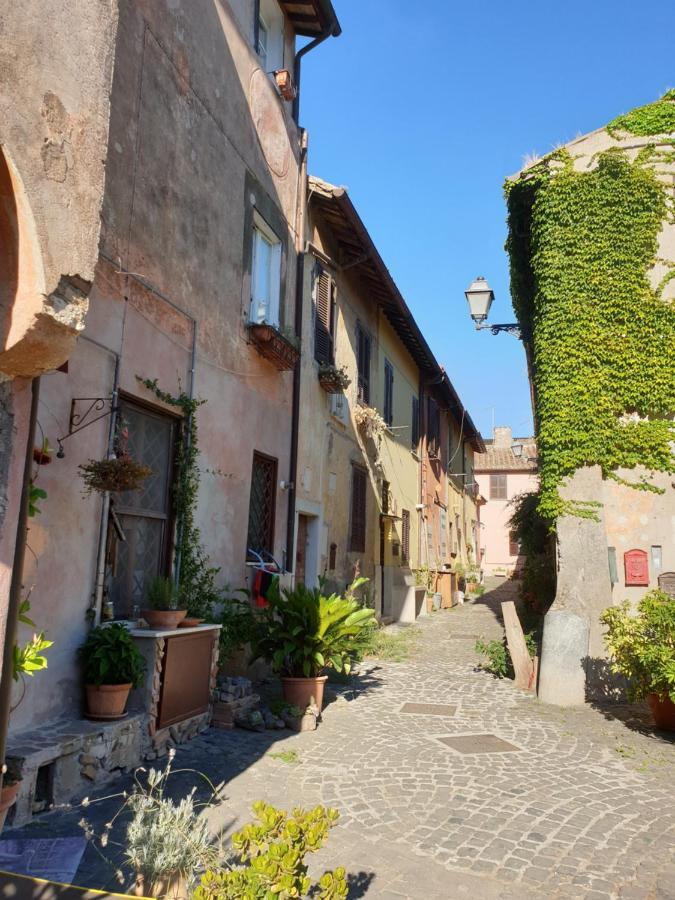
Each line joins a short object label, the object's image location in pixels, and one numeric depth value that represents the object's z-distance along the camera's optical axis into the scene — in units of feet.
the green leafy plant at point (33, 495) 11.18
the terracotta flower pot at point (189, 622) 20.13
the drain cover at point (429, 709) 24.61
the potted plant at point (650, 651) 20.70
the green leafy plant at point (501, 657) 31.12
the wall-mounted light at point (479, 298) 38.11
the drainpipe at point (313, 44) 36.47
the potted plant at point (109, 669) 16.67
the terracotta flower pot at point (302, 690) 22.93
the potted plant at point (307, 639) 23.07
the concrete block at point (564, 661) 25.95
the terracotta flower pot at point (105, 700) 16.63
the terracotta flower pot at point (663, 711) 21.80
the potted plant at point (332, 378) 37.29
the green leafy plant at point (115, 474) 16.92
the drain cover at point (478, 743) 20.02
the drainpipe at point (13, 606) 9.11
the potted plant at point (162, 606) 19.15
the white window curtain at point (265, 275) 30.86
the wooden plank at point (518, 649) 28.76
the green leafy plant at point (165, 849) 8.28
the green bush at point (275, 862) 6.88
